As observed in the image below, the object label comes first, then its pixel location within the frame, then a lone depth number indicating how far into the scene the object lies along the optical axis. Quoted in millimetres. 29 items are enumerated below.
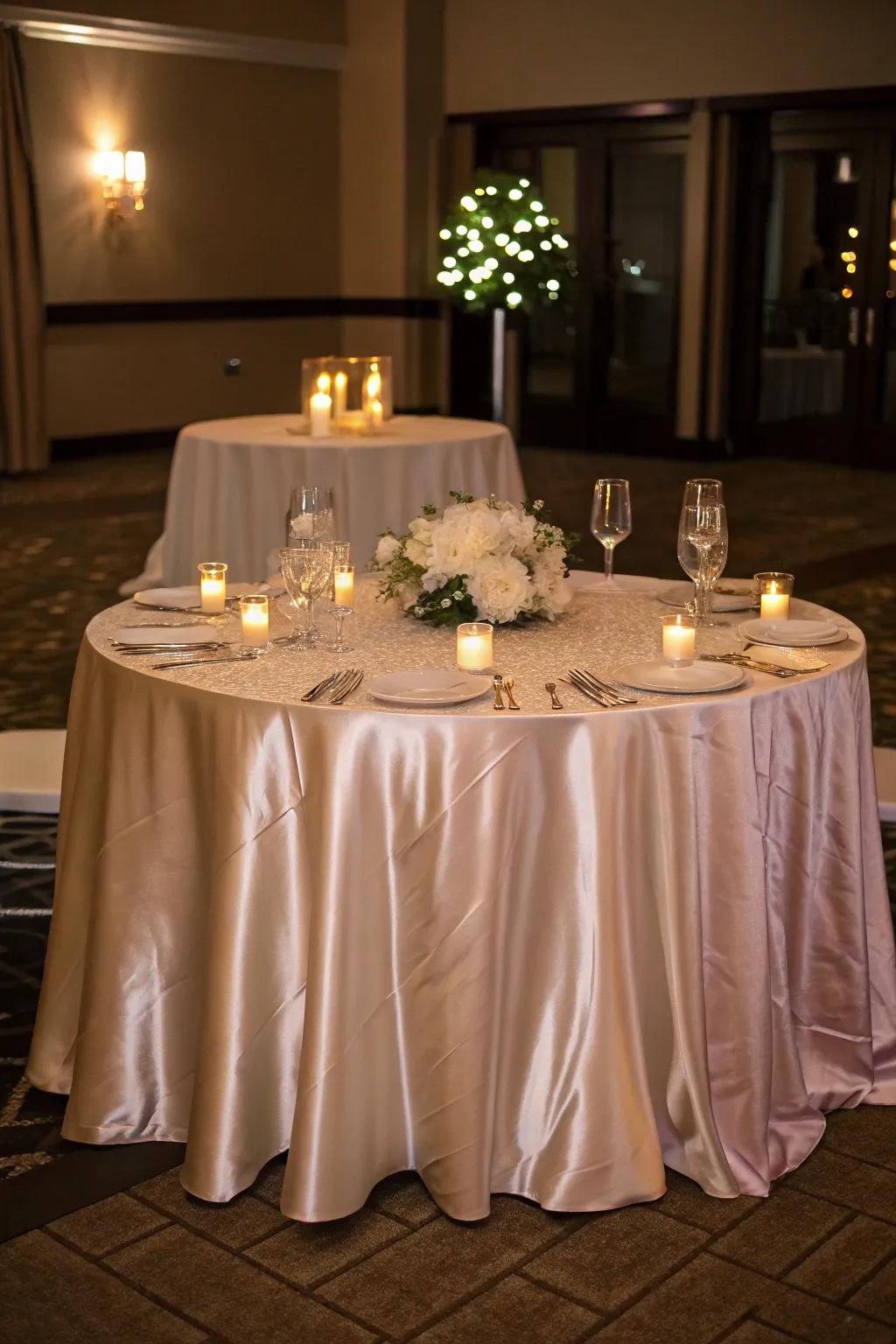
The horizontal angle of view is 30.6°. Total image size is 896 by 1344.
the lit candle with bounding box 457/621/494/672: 2713
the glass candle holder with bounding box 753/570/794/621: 3125
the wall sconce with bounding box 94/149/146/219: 11438
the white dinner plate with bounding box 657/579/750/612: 3230
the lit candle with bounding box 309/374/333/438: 6016
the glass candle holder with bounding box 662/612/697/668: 2785
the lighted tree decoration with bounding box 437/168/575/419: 9703
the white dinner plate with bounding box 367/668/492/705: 2492
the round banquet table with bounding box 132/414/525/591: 5789
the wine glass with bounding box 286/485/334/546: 2891
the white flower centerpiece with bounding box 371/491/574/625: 2898
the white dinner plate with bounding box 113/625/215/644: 2881
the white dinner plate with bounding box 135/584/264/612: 3225
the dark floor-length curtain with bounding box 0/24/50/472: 10695
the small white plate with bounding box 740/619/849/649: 2912
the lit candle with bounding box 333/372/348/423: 6152
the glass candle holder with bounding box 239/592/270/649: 2875
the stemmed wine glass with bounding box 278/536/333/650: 2828
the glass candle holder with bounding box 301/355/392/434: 6117
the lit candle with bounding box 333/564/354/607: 3119
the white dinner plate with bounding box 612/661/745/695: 2561
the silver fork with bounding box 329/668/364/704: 2521
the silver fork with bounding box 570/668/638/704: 2533
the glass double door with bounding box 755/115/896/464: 11141
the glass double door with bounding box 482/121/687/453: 12094
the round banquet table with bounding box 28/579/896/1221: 2461
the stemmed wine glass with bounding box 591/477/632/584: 3186
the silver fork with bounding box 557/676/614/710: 2510
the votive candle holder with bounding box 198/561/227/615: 3158
